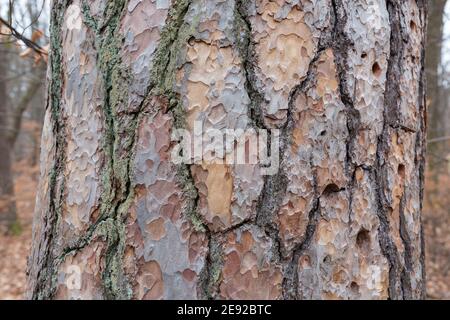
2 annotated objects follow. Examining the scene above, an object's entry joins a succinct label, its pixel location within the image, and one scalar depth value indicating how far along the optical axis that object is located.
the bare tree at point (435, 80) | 5.72
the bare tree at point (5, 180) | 8.59
